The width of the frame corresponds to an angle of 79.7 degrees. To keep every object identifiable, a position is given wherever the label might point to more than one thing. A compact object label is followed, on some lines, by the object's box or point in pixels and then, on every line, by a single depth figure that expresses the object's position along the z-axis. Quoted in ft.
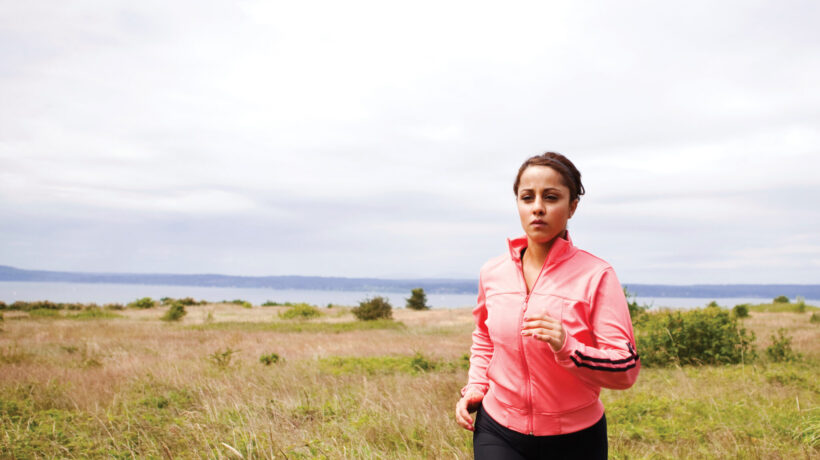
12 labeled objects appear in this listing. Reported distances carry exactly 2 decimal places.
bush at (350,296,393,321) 100.63
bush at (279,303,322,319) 110.32
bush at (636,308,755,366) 36.83
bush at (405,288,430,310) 164.90
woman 5.95
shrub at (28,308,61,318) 101.27
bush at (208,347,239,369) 33.27
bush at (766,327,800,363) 35.87
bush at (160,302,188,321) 93.35
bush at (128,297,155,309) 144.39
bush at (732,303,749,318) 92.84
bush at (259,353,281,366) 36.98
